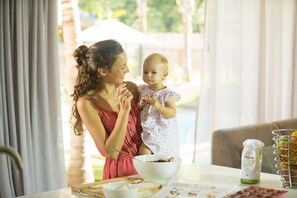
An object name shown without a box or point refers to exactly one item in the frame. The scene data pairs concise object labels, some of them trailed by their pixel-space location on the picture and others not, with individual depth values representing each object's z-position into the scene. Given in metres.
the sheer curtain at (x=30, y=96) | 3.12
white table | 2.01
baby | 2.56
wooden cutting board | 1.96
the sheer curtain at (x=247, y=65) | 4.33
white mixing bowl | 2.03
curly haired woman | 2.40
